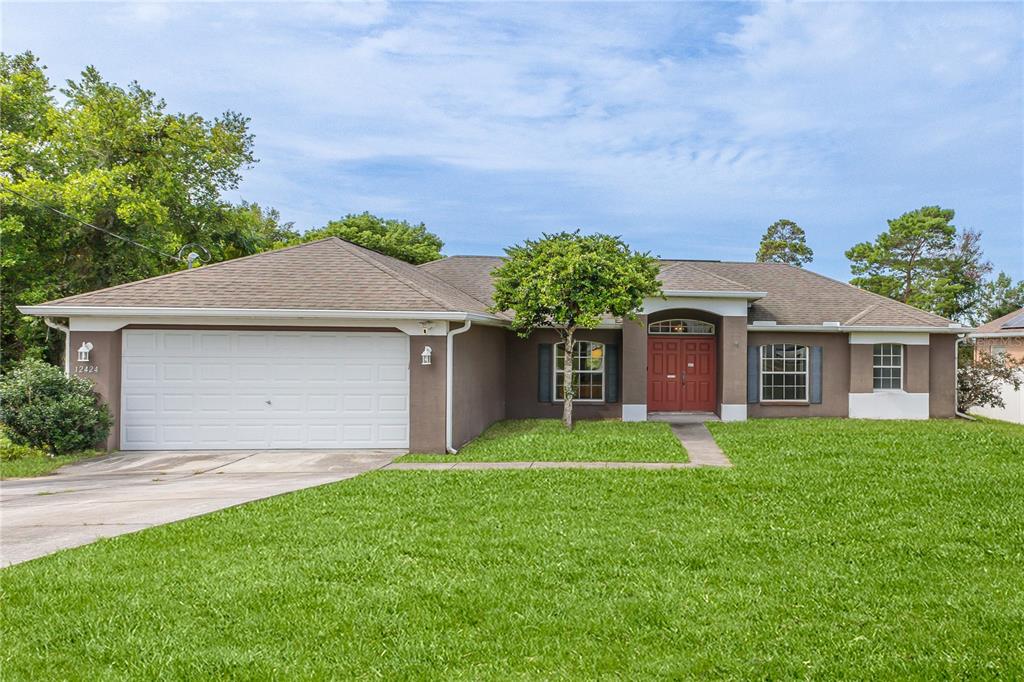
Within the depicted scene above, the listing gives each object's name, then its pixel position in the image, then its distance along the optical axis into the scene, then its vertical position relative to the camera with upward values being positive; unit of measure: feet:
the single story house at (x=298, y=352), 36.14 -0.21
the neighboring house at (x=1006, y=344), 63.82 +1.49
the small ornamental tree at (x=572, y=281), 40.83 +4.62
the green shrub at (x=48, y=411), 33.37 -3.44
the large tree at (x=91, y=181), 58.70 +17.19
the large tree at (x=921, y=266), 103.40 +15.25
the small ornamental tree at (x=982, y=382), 57.67 -2.46
